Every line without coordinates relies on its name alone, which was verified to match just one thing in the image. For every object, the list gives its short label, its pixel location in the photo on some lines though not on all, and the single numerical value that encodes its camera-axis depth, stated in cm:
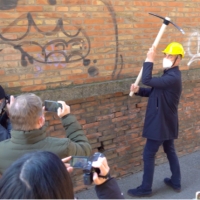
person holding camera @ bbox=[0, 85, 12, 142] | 278
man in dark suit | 359
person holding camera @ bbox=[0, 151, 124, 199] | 123
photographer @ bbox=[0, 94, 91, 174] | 201
